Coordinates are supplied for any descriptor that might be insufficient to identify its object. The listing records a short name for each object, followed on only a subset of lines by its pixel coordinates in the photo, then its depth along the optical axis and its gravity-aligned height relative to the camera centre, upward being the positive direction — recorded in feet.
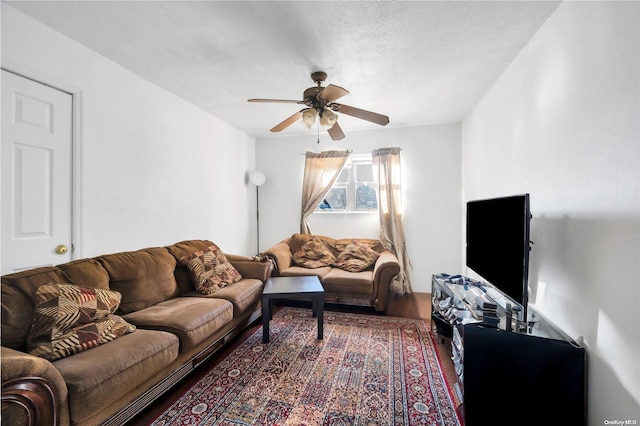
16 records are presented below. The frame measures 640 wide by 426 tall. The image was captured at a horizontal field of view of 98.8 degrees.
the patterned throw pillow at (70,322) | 4.95 -2.24
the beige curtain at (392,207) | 13.65 +0.23
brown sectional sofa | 3.82 -2.65
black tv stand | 4.55 -2.79
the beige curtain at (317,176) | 14.69 +1.87
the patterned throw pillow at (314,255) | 12.85 -2.14
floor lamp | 15.10 +1.77
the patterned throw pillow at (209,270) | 8.85 -2.08
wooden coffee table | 8.48 -2.66
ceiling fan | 7.47 +2.98
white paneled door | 5.80 +0.75
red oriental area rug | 5.48 -4.08
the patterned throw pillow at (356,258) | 12.19 -2.15
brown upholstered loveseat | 10.68 -2.70
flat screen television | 5.04 -0.67
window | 14.70 +1.21
